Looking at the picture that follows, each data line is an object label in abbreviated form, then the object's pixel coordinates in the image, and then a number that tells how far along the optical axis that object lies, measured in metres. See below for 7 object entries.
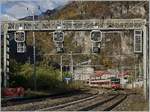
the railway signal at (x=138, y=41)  42.46
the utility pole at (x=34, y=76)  50.84
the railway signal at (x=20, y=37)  42.12
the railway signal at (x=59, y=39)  42.31
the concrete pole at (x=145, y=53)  42.39
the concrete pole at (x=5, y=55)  43.69
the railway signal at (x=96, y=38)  42.44
